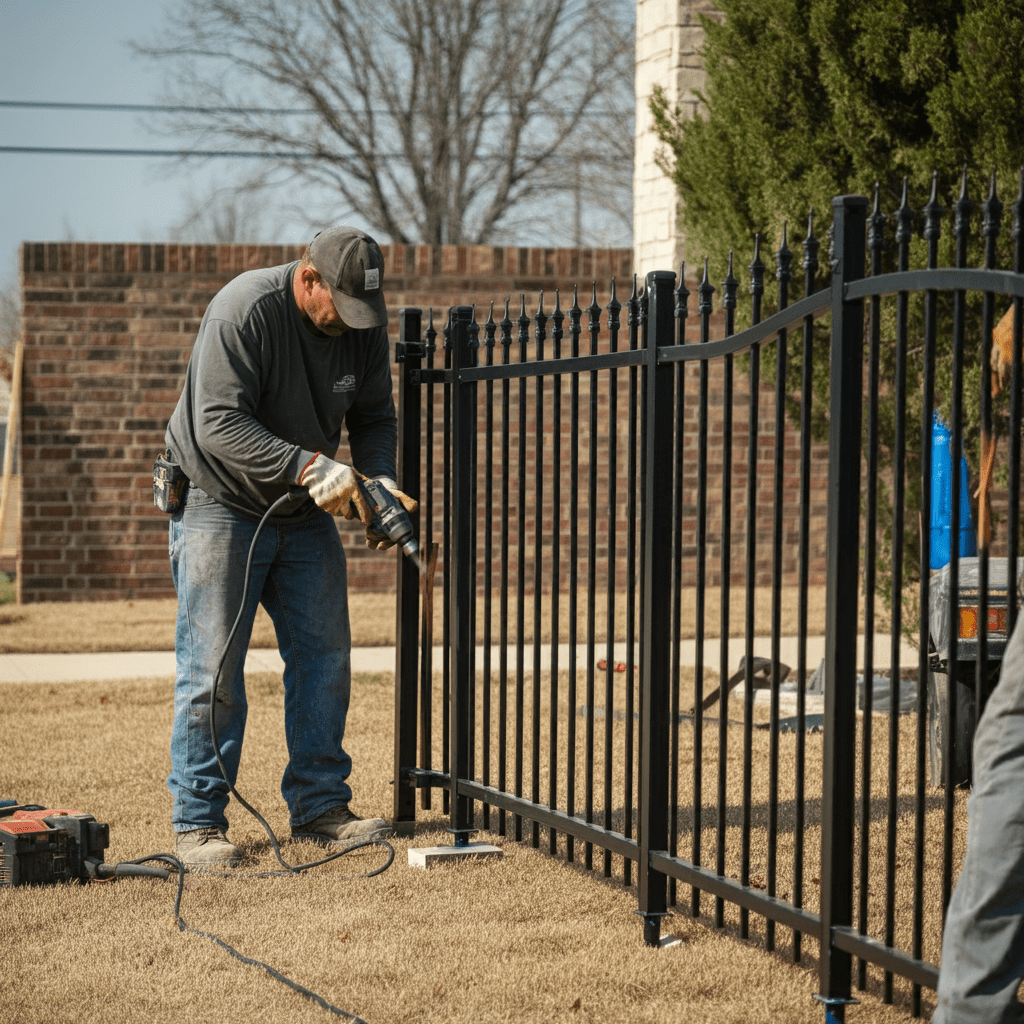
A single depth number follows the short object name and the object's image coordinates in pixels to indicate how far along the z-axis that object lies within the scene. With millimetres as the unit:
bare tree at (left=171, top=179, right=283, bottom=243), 31362
